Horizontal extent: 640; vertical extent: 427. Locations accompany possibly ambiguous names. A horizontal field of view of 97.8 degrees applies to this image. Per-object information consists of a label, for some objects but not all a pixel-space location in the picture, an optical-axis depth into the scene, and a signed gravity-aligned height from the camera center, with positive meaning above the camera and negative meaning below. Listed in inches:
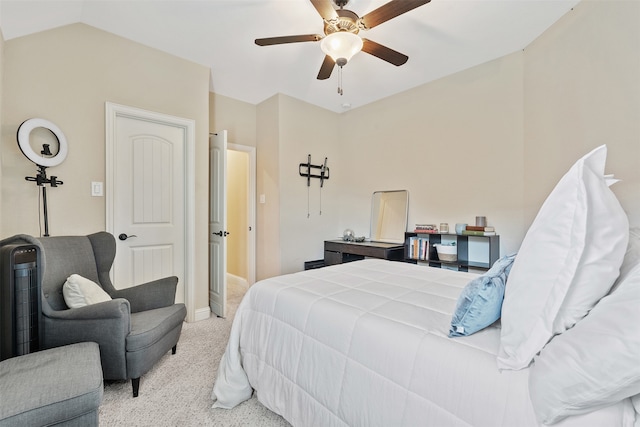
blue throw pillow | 39.8 -13.8
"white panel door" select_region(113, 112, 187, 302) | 103.1 +2.7
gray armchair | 64.9 -27.3
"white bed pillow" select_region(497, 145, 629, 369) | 31.1 -5.7
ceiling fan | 69.2 +49.5
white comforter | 33.1 -22.1
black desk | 135.9 -21.0
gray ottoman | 39.6 -28.0
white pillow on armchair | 69.4 -21.3
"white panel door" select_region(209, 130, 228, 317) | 121.0 -6.1
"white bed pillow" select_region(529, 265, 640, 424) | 23.6 -13.7
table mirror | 147.3 -2.5
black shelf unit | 113.4 -16.8
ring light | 78.8 +19.2
